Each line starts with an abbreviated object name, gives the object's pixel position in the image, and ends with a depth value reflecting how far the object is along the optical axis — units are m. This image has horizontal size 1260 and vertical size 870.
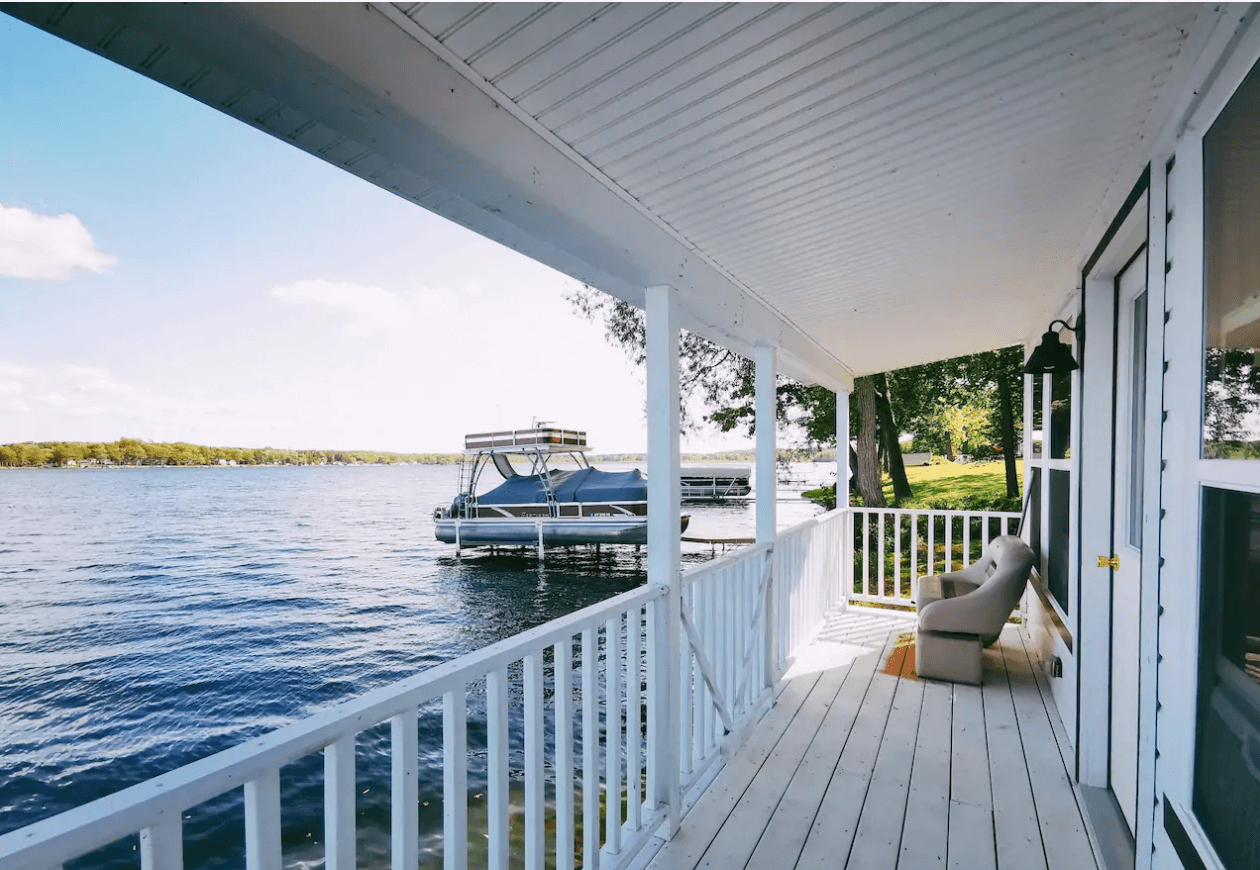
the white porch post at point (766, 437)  3.74
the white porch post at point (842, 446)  5.80
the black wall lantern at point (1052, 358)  2.78
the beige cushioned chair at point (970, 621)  3.73
